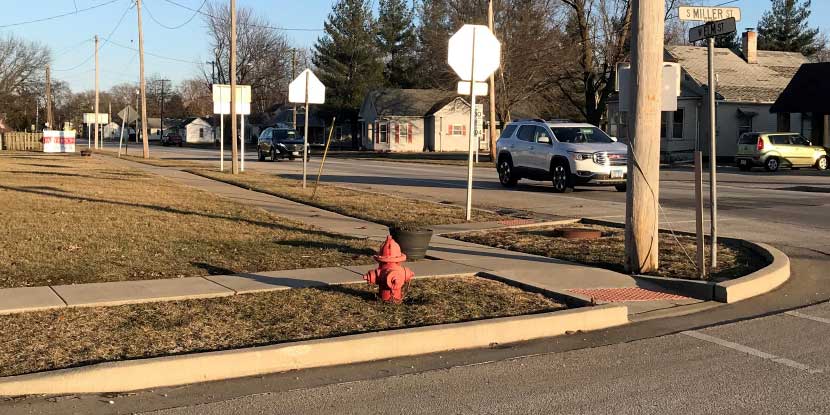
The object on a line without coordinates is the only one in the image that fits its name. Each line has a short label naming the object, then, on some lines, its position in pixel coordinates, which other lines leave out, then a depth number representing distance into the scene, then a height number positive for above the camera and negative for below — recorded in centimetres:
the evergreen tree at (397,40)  7700 +1239
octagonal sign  1372 +200
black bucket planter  970 -82
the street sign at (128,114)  4997 +360
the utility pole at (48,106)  7004 +569
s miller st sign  855 +165
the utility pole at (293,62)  8269 +1104
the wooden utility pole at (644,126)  901 +49
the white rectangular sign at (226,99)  2903 +260
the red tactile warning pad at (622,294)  817 -126
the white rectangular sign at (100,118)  5638 +380
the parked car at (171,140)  9088 +357
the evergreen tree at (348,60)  7244 +998
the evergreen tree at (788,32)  7244 +1229
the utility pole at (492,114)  3272 +261
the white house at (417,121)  6531 +403
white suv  2020 +40
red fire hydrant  736 -93
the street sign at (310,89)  1931 +195
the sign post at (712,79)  853 +93
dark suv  4319 +146
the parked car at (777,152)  3269 +70
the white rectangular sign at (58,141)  5275 +205
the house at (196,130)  11675 +613
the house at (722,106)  4212 +328
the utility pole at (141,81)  4547 +511
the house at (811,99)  3641 +318
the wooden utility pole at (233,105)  2844 +230
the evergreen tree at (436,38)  4591 +763
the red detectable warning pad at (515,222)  1391 -88
